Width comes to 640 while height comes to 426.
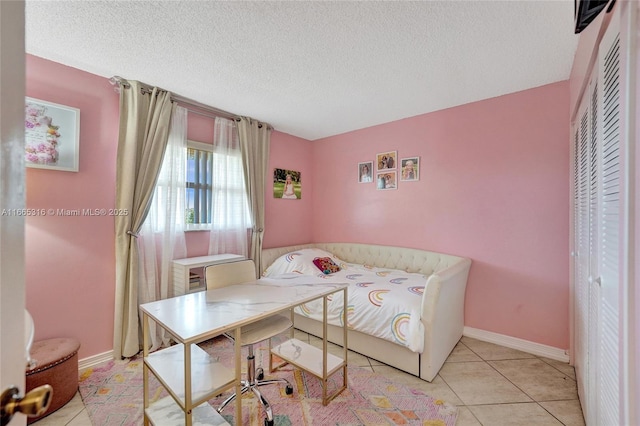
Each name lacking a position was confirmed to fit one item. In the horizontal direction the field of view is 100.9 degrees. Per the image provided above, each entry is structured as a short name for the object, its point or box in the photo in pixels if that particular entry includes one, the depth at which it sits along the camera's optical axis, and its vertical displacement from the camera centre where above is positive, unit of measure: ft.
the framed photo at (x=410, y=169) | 10.78 +1.81
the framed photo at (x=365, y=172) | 12.17 +1.87
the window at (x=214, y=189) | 9.69 +0.86
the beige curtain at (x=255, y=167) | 10.93 +1.88
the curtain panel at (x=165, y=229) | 8.33 -0.59
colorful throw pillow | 10.64 -2.20
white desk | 4.04 -1.88
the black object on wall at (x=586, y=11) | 2.92 +2.32
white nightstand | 8.34 -1.83
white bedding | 6.93 -2.56
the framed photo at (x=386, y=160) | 11.44 +2.29
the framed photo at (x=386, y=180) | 11.46 +1.39
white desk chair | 5.64 -2.71
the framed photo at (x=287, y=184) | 12.66 +1.36
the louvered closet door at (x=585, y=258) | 4.37 -0.91
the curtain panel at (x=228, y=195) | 10.21 +0.65
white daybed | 6.74 -3.03
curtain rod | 7.77 +3.82
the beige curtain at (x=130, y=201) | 7.78 +0.31
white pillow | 10.49 -2.16
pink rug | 5.55 -4.37
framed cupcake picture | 6.58 +1.95
